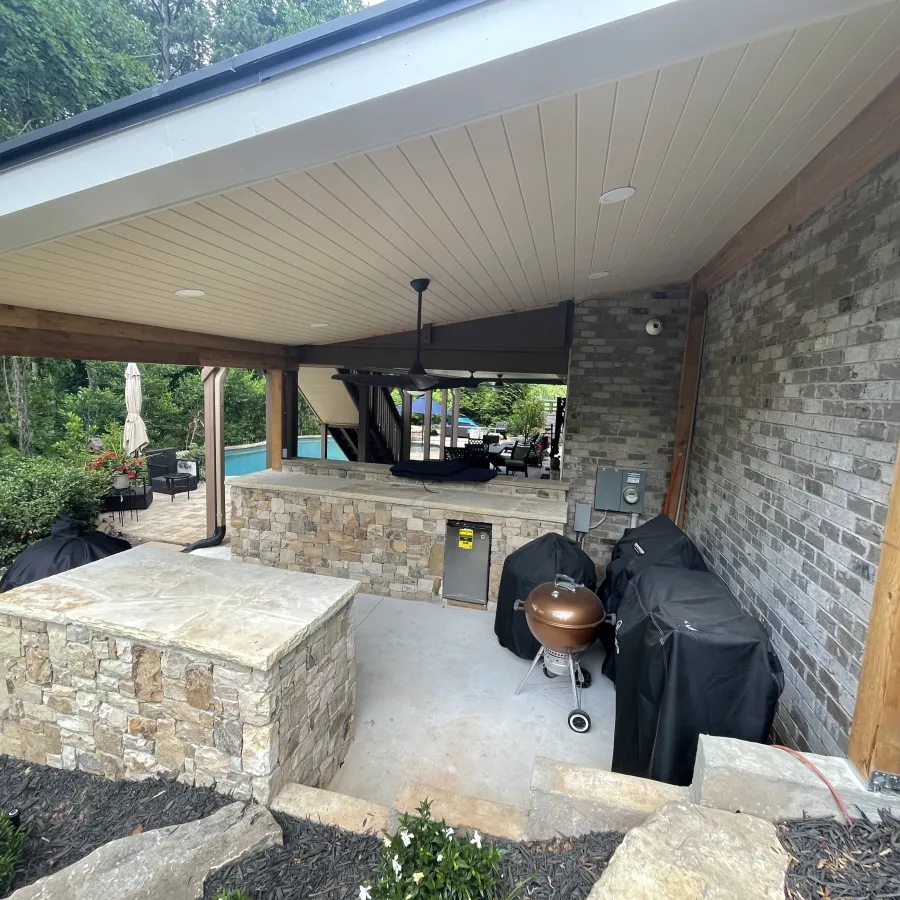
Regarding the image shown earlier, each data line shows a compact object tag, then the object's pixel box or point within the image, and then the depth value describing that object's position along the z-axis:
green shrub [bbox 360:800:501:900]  1.52
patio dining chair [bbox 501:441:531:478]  9.05
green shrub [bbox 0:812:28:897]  1.76
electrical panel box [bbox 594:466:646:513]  5.10
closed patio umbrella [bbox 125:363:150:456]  7.98
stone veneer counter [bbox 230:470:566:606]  4.54
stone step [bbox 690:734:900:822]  1.68
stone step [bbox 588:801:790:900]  1.37
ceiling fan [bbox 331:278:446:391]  3.66
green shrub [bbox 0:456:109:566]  5.71
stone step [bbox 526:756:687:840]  1.74
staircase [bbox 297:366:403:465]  8.91
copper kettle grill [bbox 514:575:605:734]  2.95
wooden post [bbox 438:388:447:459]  10.41
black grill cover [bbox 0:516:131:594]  3.97
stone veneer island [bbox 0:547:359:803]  2.06
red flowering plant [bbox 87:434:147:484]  7.75
